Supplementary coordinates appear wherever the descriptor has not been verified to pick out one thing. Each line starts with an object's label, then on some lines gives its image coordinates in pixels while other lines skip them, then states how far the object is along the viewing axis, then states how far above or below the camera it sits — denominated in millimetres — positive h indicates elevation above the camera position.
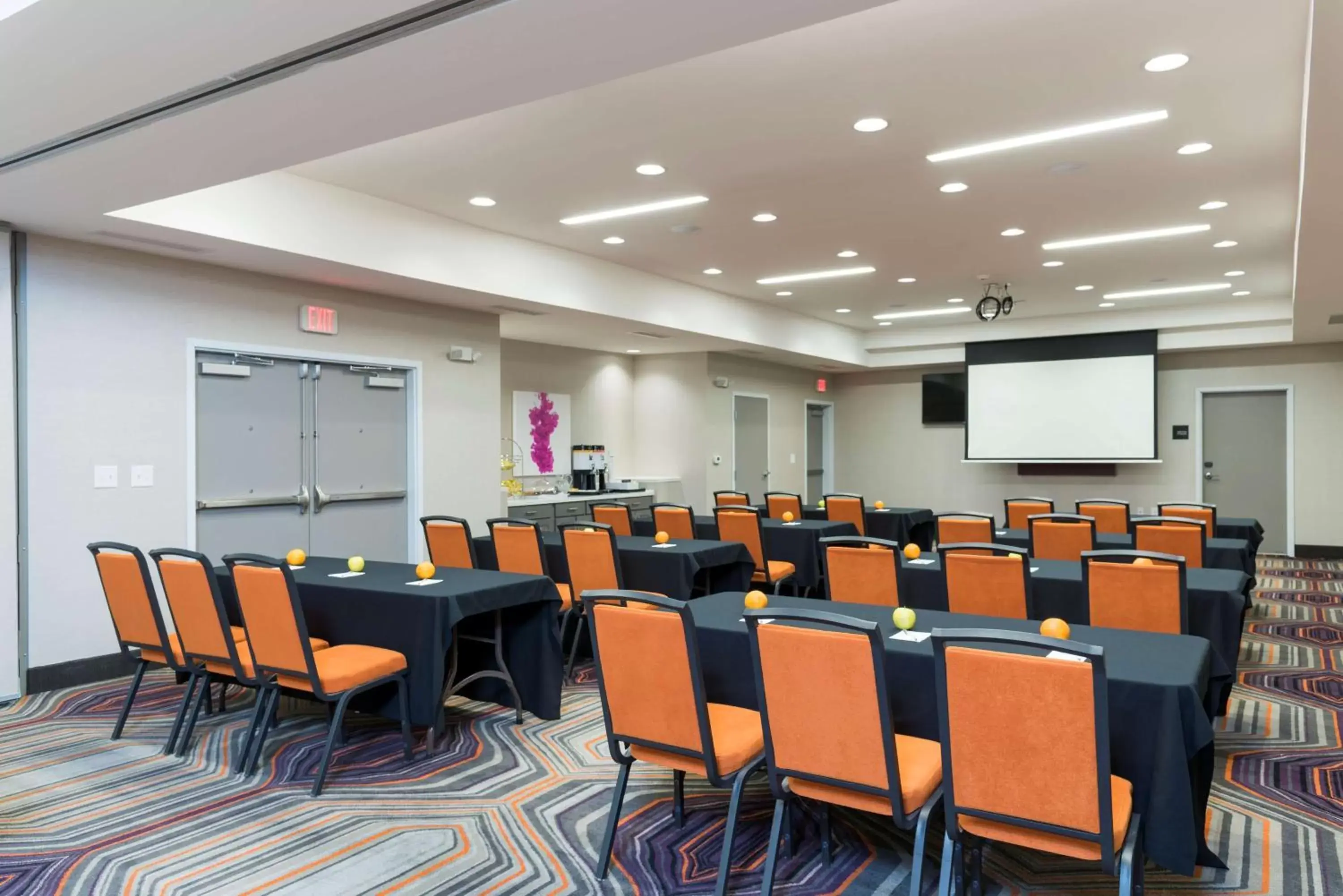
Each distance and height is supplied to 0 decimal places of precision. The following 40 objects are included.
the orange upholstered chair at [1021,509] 7453 -553
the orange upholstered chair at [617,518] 7039 -590
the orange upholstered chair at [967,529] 5641 -543
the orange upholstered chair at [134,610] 3869 -747
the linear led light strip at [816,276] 8219 +1615
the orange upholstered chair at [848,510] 7918 -590
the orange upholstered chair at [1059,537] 5684 -604
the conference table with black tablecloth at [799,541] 6914 -764
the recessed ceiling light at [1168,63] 3746 +1636
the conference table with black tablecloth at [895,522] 8164 -727
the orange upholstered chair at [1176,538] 5332 -576
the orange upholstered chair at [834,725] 2205 -728
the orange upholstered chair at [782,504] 8016 -547
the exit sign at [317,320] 6051 +868
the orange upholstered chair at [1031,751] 1958 -706
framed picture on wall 9609 +138
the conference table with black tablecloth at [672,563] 5352 -755
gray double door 5641 -90
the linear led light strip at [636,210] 5871 +1613
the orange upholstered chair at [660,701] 2482 -746
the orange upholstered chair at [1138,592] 3611 -619
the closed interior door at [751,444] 11688 +9
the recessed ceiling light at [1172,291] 9227 +1642
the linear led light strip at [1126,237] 6762 +1638
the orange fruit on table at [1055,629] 2615 -550
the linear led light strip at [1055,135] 4430 +1624
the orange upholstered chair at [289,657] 3416 -855
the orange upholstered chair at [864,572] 4250 -625
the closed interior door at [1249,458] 11008 -172
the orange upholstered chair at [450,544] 5464 -624
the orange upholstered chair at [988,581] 3945 -625
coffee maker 9969 -277
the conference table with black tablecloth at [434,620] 3787 -812
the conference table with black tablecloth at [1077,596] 4023 -726
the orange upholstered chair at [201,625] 3639 -763
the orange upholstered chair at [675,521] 6781 -594
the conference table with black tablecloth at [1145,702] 2271 -740
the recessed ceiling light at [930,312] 10648 +1611
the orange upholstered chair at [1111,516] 7195 -589
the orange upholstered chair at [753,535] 6512 -687
